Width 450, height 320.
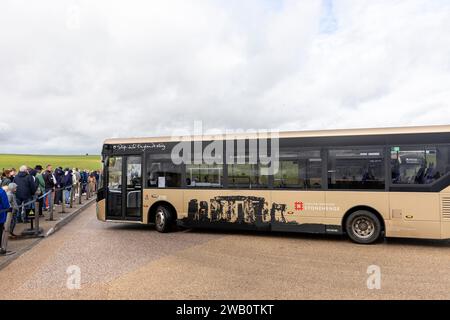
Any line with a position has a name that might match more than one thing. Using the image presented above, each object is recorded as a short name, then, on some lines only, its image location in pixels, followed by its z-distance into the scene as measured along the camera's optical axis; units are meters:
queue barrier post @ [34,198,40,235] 10.30
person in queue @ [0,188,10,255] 7.92
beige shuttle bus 8.79
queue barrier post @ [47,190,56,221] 12.99
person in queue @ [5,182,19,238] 9.07
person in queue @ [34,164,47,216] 13.54
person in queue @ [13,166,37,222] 11.54
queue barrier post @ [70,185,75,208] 17.14
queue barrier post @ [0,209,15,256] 8.03
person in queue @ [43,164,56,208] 14.81
